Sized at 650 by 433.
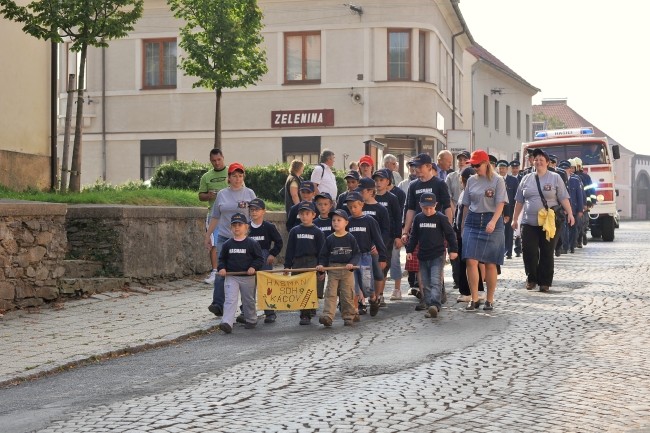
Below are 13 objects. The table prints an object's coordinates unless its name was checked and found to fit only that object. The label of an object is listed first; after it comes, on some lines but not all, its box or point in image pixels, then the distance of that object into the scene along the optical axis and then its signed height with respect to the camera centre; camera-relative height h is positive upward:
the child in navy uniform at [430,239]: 13.53 -0.33
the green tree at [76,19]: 18.53 +2.86
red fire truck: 32.94 +1.30
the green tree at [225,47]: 25.61 +3.39
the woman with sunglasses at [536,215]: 16.14 -0.08
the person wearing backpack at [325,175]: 17.15 +0.47
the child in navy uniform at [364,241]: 13.45 -0.35
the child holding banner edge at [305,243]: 13.37 -0.37
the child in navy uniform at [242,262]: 12.81 -0.56
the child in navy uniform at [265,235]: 13.40 -0.29
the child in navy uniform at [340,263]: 12.73 -0.57
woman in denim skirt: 13.98 -0.18
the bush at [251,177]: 25.73 +0.66
